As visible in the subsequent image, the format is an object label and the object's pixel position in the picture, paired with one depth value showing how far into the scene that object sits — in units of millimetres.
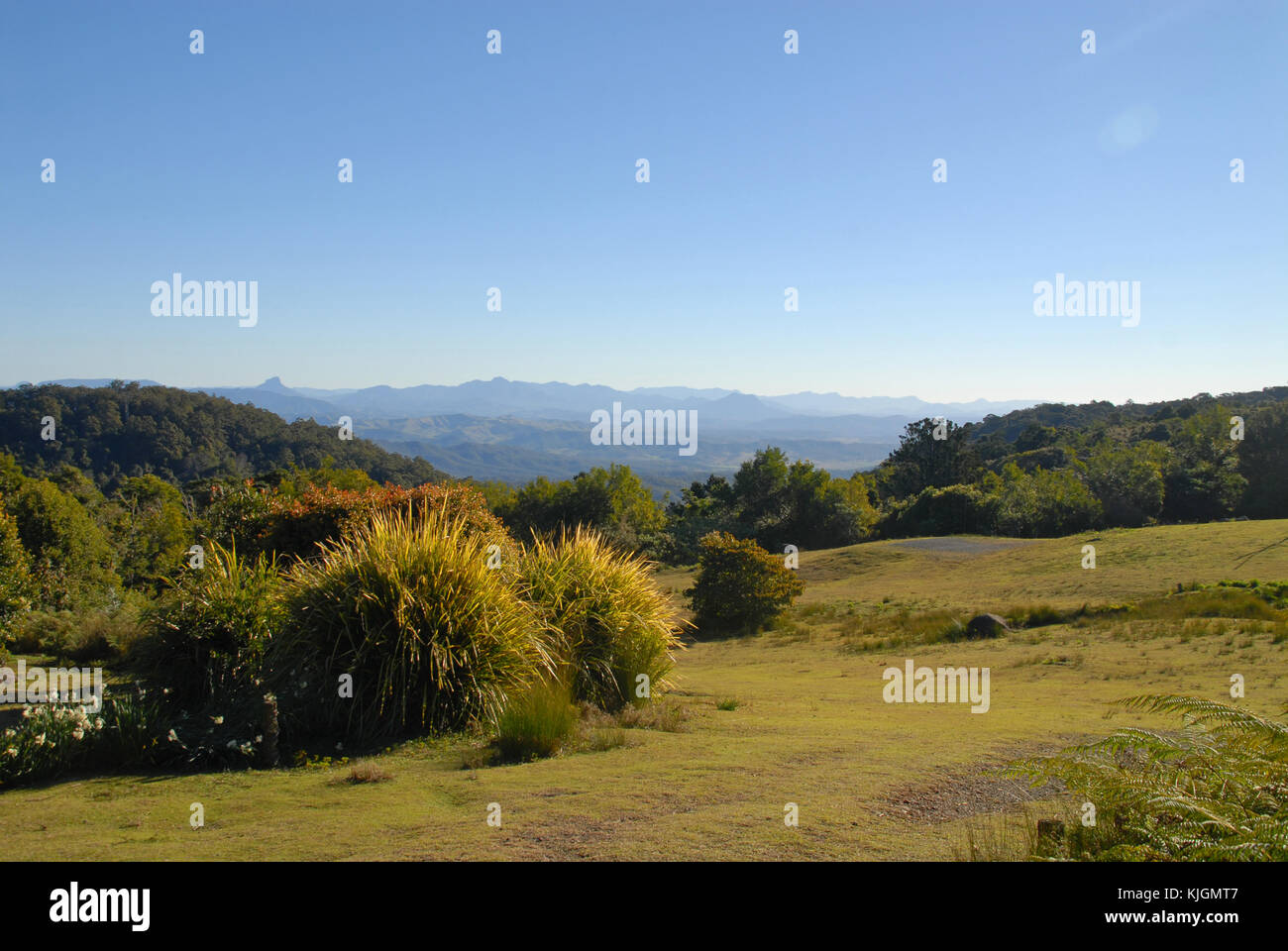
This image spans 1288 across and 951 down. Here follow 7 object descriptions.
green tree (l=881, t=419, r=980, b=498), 64750
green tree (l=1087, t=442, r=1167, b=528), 48844
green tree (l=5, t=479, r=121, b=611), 25844
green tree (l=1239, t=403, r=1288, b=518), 50938
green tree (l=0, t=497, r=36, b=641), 16031
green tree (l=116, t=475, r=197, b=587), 32781
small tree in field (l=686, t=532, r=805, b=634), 26109
